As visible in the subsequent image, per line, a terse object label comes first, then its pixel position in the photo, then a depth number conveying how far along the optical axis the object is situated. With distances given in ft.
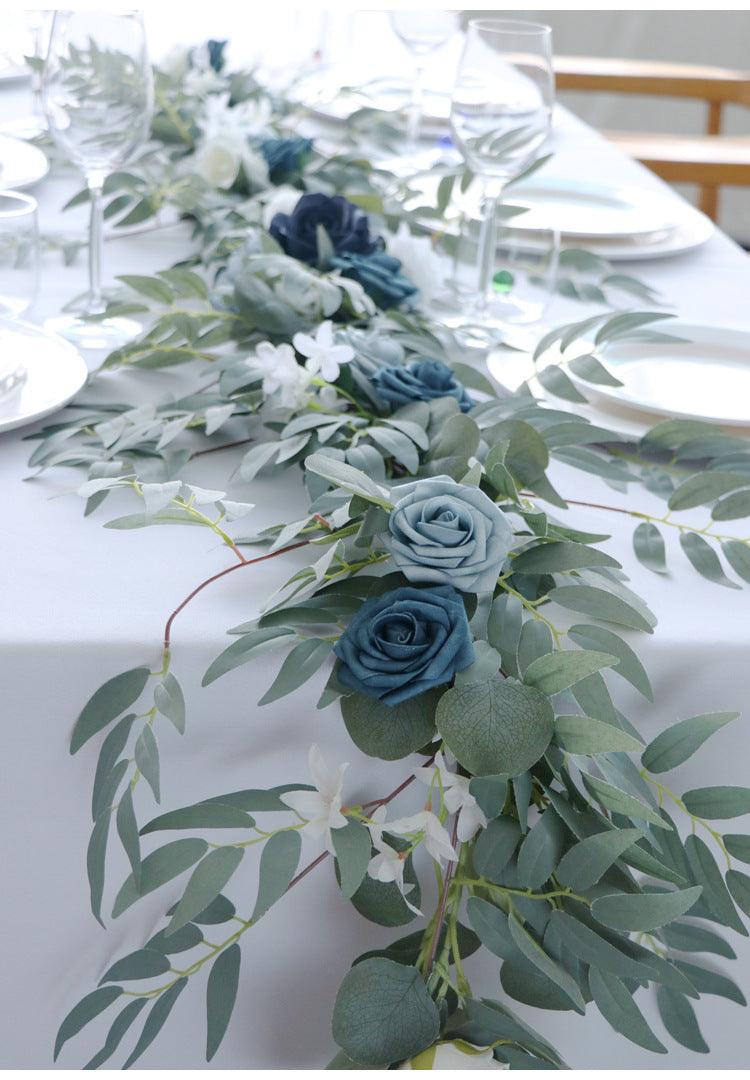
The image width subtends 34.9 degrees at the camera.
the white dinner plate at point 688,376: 2.81
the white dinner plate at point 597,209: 4.32
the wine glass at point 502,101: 3.32
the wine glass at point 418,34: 5.47
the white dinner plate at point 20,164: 4.31
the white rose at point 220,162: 4.18
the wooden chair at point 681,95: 9.04
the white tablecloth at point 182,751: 2.02
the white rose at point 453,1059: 1.74
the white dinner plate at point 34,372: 2.61
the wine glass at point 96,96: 3.10
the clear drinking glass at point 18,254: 2.95
